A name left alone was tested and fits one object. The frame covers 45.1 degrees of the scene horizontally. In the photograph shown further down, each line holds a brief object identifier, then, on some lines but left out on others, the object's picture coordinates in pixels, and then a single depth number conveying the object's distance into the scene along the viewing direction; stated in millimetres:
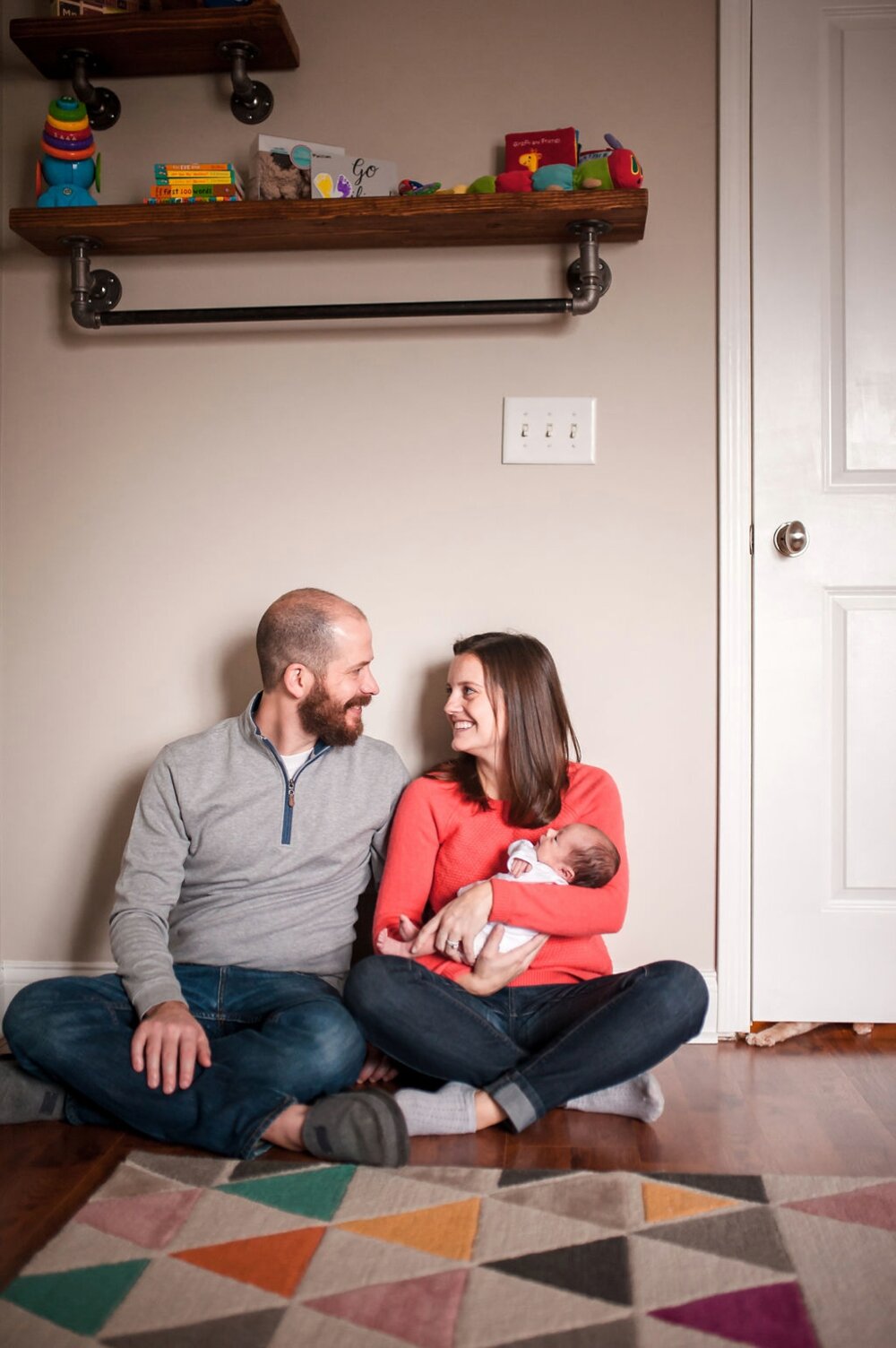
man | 1482
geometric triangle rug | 1030
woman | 1538
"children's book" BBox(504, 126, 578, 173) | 1872
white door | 1957
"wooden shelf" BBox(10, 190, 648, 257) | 1826
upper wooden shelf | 1857
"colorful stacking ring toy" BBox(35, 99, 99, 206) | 1902
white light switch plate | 1973
